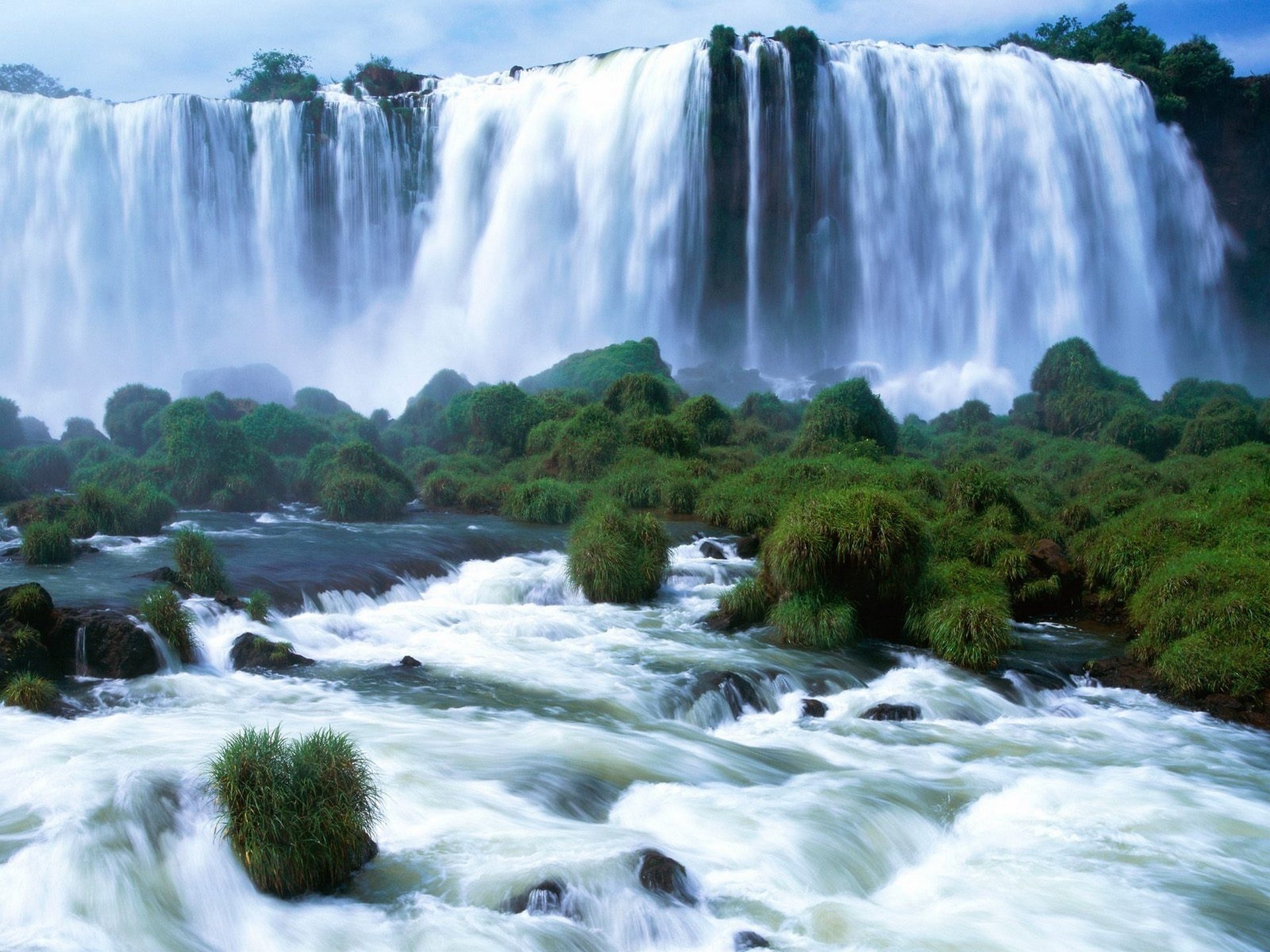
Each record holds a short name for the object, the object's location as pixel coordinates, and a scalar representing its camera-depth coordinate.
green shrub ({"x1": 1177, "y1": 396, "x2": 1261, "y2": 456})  21.05
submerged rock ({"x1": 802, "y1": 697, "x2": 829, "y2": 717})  9.64
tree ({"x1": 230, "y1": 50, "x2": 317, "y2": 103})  51.56
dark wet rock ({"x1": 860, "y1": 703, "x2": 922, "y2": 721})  9.55
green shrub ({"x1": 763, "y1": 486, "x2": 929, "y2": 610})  11.46
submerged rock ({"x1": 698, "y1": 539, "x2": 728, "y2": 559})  16.22
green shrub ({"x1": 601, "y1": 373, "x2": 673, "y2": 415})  23.86
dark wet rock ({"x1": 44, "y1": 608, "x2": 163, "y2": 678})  9.51
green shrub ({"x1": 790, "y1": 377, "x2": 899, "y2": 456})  21.41
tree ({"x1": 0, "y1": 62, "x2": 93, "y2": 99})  57.91
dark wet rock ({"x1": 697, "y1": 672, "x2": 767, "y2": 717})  9.74
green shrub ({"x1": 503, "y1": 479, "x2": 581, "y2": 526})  19.03
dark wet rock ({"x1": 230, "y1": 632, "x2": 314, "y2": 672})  10.28
